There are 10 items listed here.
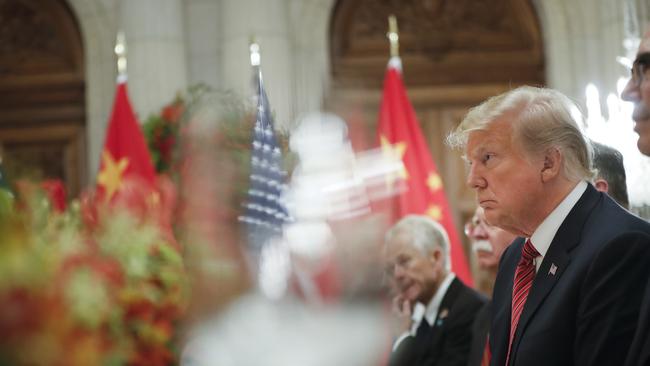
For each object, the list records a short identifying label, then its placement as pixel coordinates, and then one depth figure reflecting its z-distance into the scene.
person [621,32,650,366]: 2.99
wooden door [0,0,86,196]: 12.33
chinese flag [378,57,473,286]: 9.82
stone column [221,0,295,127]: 11.24
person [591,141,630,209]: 4.84
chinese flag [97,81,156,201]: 9.76
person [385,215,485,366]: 6.28
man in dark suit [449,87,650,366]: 3.36
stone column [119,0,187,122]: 11.24
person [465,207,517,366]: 5.54
